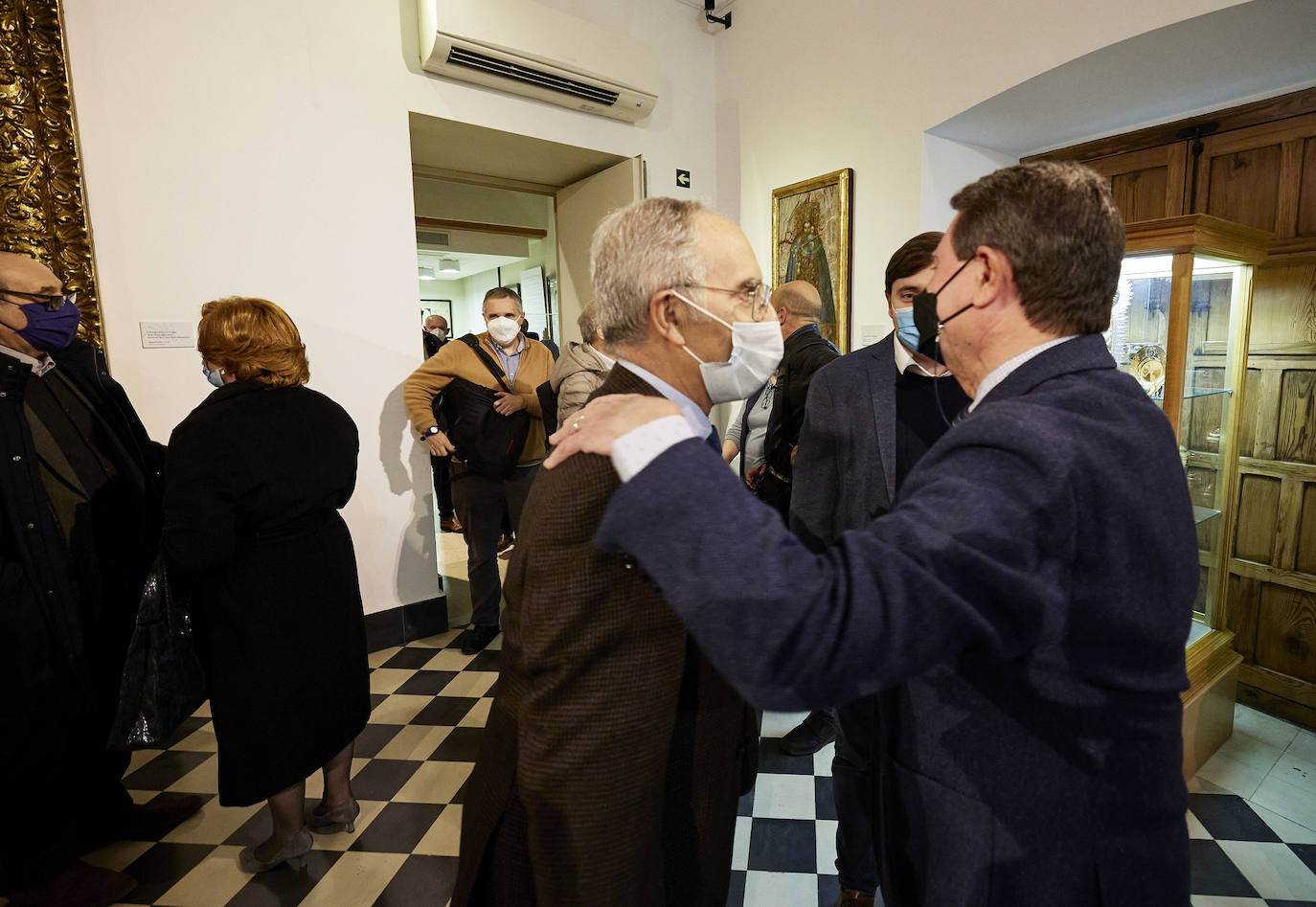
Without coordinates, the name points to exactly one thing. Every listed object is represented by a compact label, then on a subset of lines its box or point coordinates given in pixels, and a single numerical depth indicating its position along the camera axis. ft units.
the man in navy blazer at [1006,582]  2.00
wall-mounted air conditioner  10.66
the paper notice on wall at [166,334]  9.15
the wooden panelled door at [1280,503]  8.69
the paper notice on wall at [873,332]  12.19
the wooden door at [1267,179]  8.47
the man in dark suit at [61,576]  5.77
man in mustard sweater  11.33
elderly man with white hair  2.71
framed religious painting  12.60
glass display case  6.96
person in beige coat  10.14
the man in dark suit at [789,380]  8.22
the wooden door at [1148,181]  9.70
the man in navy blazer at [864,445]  5.19
